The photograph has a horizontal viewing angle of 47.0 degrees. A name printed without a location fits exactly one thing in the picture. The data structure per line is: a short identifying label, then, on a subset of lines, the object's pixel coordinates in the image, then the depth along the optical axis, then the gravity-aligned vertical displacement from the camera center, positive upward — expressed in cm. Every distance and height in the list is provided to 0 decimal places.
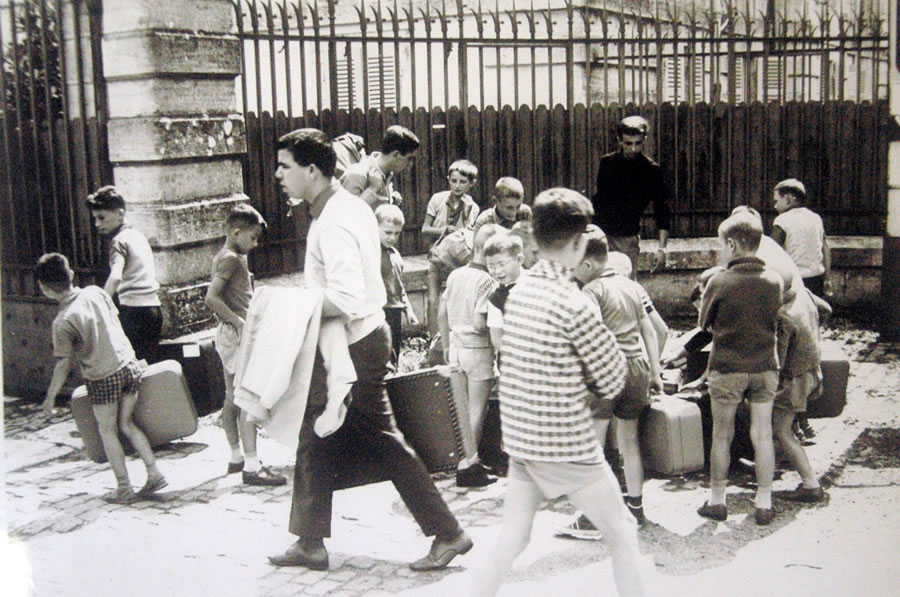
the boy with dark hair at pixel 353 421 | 423 -101
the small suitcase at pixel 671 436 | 470 -122
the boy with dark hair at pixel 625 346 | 454 -79
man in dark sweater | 731 -20
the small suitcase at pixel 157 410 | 532 -119
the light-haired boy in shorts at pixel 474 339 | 527 -84
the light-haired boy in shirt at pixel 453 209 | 698 -24
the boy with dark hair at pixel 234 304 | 551 -67
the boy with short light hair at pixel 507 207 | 625 -21
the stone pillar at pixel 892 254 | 721 -65
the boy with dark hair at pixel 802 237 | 681 -49
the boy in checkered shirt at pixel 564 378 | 340 -68
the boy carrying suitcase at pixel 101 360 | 509 -88
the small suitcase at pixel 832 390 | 543 -120
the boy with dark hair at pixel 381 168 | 604 +4
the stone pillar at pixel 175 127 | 663 +35
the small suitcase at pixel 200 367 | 668 -121
